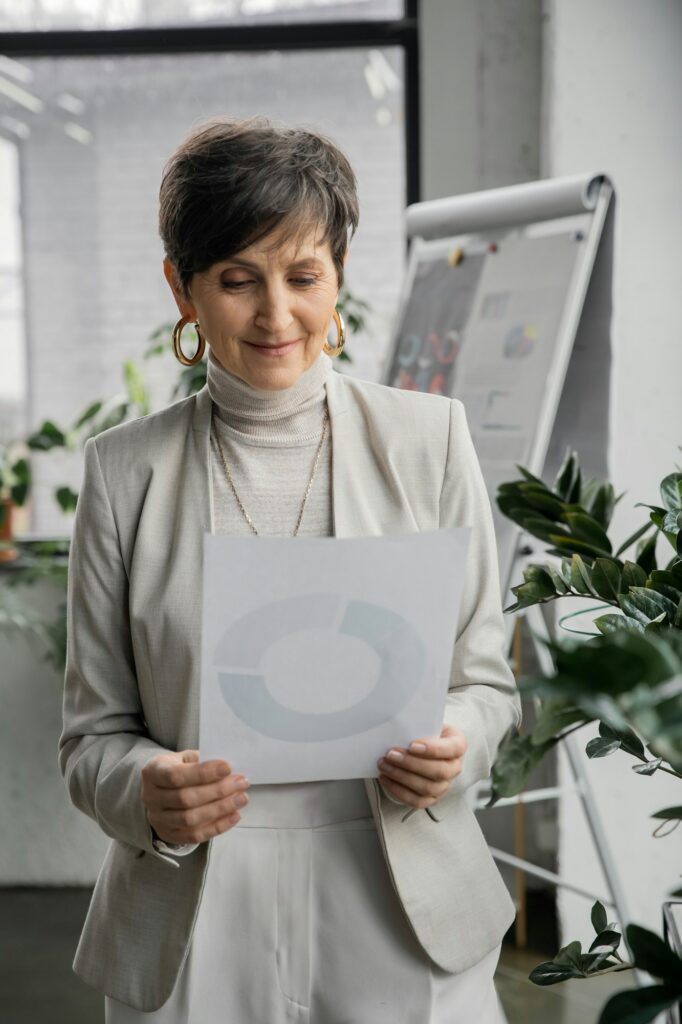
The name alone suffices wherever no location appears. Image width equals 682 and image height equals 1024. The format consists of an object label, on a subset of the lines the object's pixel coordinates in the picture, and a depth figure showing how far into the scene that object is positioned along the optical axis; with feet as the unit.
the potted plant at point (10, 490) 10.44
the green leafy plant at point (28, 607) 10.27
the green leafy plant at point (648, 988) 2.00
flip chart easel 7.02
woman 3.34
